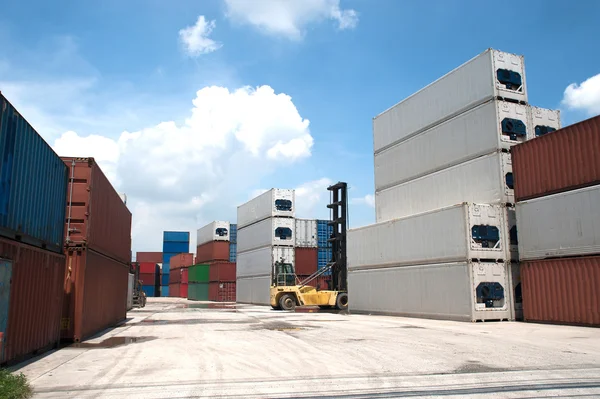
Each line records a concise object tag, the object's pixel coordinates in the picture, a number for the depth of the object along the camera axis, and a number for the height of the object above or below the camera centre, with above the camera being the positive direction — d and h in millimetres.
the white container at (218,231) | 53219 +5312
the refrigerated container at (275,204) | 38438 +6118
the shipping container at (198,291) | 54750 -1542
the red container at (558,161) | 15712 +4148
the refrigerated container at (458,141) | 20188 +6409
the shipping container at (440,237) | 19312 +1798
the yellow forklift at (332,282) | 29469 -248
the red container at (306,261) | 39781 +1445
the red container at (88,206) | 13109 +2114
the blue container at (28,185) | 8289 +1902
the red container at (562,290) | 15484 -431
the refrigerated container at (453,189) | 19938 +4236
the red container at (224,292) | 50625 -1454
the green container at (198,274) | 55062 +548
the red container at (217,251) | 52719 +3049
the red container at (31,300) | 8719 -445
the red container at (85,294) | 12836 -444
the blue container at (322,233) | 41000 +3879
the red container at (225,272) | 50656 +671
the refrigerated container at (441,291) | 18953 -575
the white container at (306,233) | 39844 +3792
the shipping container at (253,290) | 38666 -998
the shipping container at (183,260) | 71312 +2735
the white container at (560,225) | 15750 +1892
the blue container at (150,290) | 82000 -2001
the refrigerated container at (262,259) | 38031 +1604
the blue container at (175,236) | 86562 +7689
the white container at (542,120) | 20875 +6959
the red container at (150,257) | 87938 +3948
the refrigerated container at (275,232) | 38094 +3734
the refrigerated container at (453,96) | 20547 +8702
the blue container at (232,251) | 53509 +3017
